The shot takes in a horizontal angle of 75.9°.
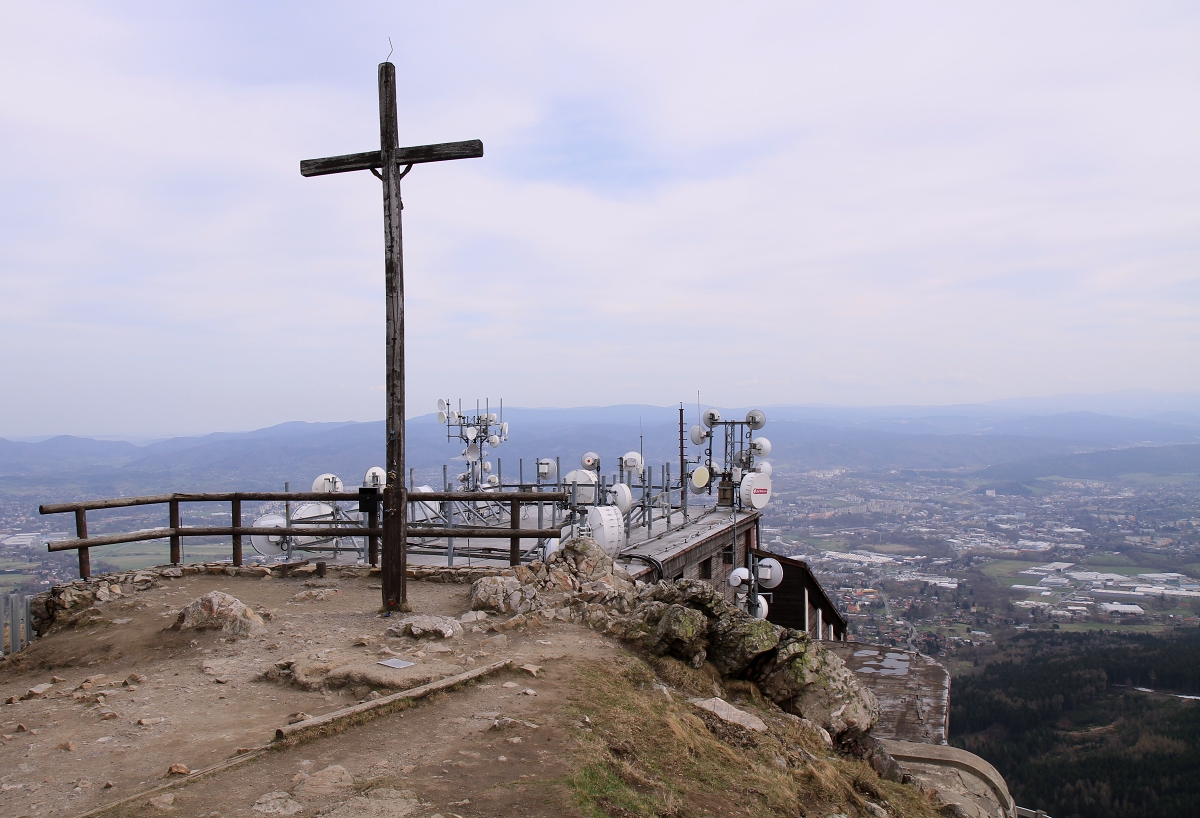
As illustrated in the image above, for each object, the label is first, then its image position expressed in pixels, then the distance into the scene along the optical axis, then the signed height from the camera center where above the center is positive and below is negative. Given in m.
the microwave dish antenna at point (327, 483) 18.30 -1.84
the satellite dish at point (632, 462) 28.95 -2.27
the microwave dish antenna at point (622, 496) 20.98 -2.57
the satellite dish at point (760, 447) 29.02 -1.77
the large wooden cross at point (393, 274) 9.13 +1.59
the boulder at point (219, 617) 8.45 -2.31
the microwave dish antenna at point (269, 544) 16.94 -3.05
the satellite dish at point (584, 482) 20.84 -2.34
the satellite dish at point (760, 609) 21.77 -6.02
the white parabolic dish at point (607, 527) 15.22 -2.50
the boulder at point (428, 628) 8.23 -2.41
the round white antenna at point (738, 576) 21.05 -4.81
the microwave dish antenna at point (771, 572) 23.09 -5.17
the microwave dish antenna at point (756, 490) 24.33 -2.87
